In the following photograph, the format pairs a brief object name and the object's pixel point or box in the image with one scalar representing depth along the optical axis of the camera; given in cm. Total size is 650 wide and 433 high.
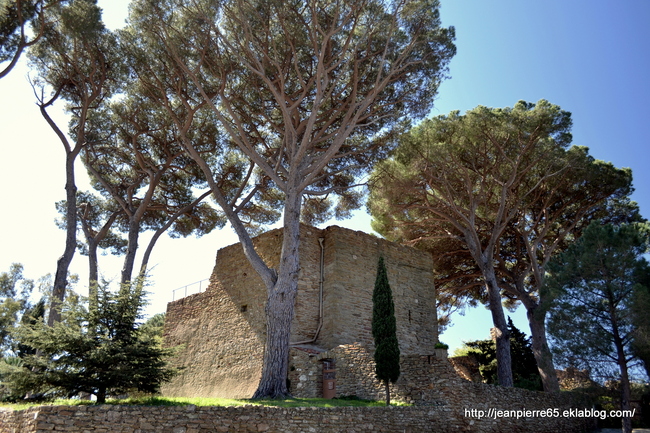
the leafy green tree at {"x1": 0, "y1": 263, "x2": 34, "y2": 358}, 2138
